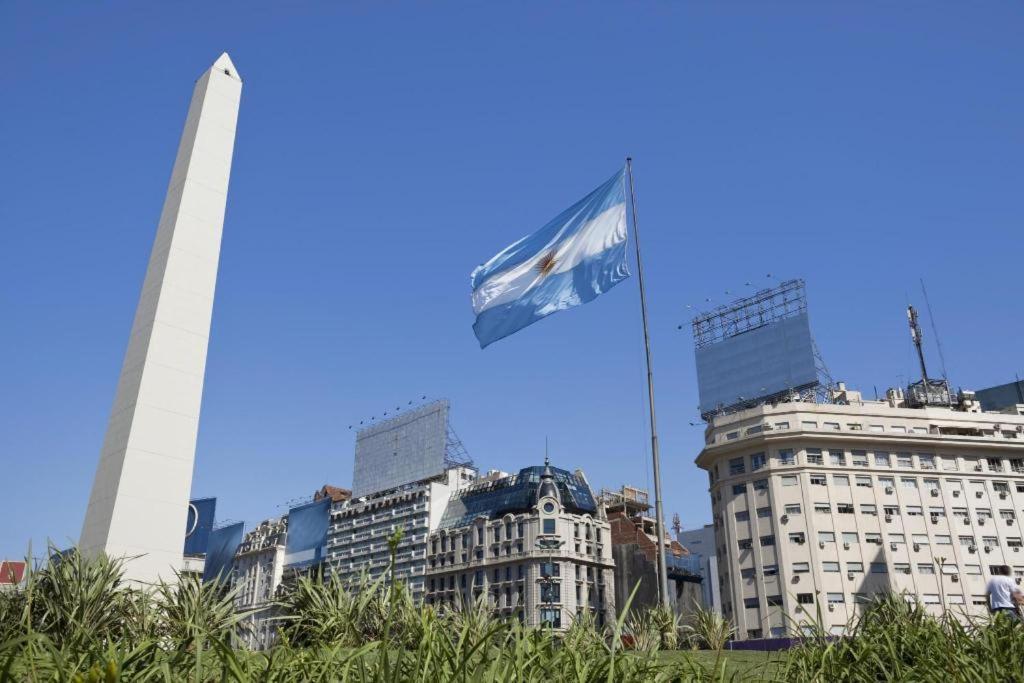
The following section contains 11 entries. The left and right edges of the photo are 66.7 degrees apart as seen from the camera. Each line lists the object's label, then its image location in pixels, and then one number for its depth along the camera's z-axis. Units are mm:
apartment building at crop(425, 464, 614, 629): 73250
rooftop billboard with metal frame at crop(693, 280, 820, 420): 59469
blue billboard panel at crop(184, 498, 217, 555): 86875
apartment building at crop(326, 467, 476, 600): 84812
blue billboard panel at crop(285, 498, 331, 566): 96750
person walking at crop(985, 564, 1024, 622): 10359
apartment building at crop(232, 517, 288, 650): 101375
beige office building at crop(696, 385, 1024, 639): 50969
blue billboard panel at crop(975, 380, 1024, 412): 67375
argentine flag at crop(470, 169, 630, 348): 18250
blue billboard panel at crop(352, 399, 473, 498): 87625
